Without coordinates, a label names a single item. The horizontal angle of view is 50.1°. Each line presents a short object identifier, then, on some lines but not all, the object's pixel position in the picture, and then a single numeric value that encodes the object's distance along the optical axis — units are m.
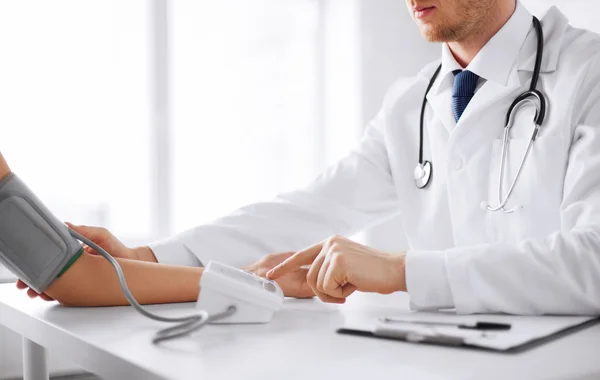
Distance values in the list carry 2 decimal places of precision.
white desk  0.48
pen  0.63
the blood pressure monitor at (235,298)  0.71
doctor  0.81
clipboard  0.55
